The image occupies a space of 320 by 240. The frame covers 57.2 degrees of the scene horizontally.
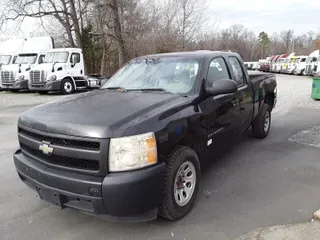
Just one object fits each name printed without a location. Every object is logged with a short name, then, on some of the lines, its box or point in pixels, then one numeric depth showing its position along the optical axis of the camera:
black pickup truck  2.59
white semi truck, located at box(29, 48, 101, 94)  16.31
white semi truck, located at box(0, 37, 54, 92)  18.12
